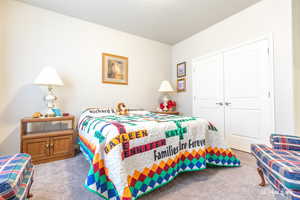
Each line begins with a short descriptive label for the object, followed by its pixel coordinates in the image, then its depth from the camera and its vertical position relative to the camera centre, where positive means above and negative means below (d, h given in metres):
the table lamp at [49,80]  2.04 +0.33
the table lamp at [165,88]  3.44 +0.34
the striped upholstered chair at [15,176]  0.74 -0.47
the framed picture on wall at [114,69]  2.94 +0.74
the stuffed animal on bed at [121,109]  2.47 -0.15
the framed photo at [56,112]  2.19 -0.17
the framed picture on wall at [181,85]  3.62 +0.45
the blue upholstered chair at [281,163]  0.85 -0.47
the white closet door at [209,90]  2.81 +0.26
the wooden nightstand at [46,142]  1.88 -0.60
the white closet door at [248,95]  2.16 +0.10
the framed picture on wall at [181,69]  3.62 +0.87
